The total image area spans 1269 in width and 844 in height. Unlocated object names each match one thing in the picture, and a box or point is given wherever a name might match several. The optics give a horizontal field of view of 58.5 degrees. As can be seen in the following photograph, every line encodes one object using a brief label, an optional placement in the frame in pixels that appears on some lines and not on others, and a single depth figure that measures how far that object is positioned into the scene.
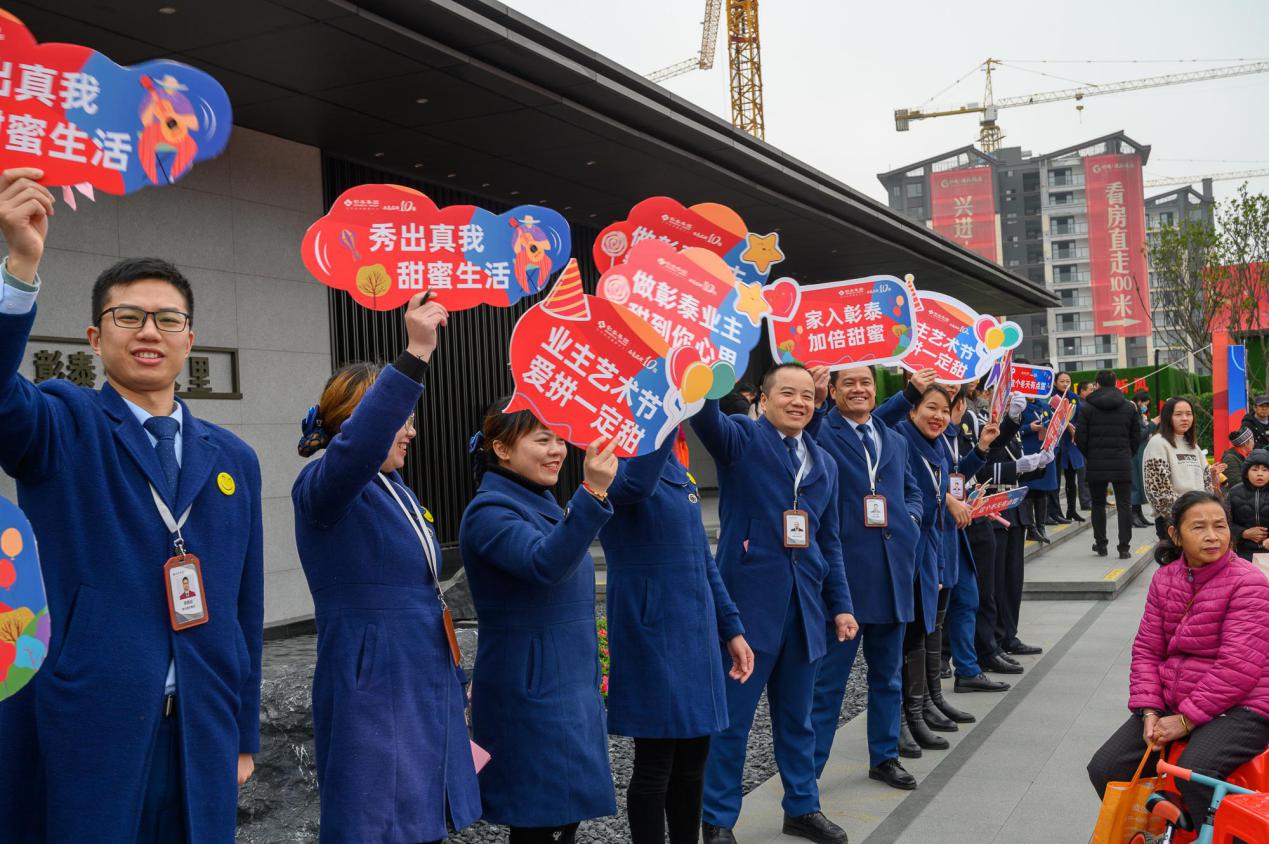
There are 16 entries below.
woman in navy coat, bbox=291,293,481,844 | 2.47
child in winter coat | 6.52
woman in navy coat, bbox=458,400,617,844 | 2.79
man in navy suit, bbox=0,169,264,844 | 1.99
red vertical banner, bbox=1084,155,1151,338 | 54.38
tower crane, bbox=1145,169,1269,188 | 133.23
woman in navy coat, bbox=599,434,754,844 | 3.42
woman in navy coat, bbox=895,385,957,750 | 5.47
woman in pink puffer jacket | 3.50
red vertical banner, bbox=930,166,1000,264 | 64.69
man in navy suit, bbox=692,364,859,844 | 4.17
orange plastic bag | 3.46
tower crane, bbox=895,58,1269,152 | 106.31
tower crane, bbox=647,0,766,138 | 56.34
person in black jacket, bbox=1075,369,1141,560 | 11.80
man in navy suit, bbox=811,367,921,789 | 4.93
